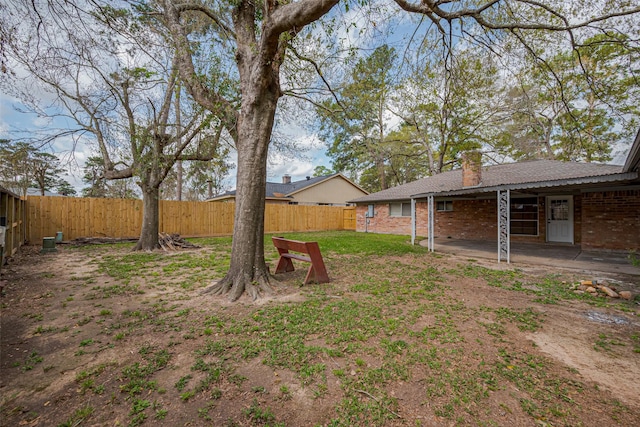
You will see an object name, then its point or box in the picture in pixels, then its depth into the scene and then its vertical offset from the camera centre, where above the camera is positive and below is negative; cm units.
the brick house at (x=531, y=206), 861 +47
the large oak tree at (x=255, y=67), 432 +262
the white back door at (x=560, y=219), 1079 -11
